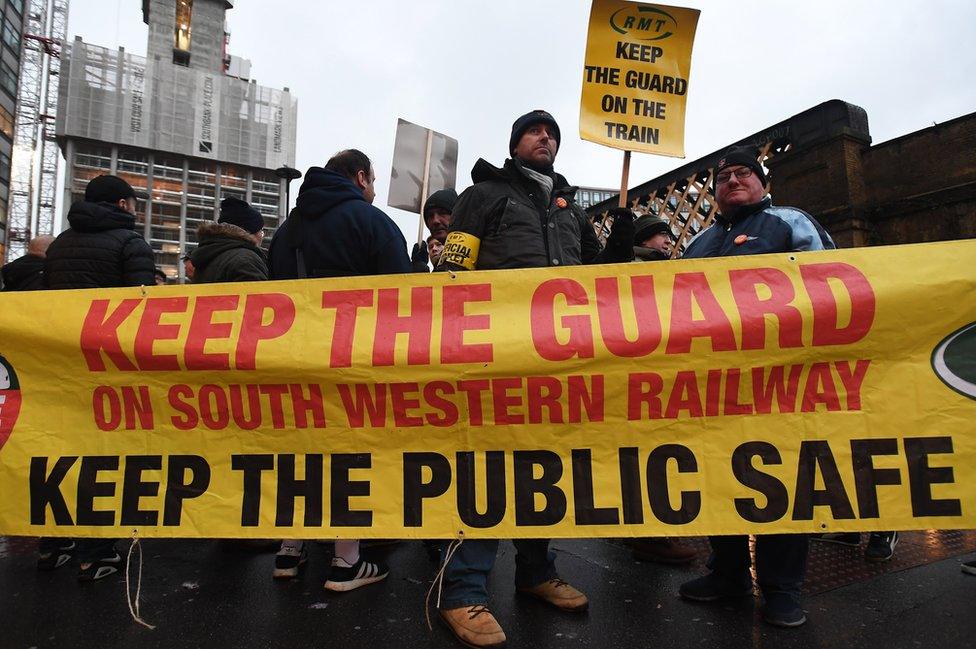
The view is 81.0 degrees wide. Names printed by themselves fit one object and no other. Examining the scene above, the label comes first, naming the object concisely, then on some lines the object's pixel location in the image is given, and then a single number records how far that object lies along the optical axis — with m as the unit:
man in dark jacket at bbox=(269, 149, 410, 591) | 3.08
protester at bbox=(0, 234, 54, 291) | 4.43
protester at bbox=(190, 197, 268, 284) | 3.44
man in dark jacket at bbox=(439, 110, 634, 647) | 2.54
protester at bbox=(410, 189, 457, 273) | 4.91
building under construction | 76.06
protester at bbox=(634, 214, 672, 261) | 4.72
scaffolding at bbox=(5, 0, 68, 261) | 74.81
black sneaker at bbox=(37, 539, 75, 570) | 3.35
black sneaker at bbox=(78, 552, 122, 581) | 3.16
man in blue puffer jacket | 2.59
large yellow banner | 2.35
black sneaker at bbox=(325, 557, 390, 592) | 2.97
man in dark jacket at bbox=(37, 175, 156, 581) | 3.35
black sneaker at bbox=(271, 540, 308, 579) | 3.17
